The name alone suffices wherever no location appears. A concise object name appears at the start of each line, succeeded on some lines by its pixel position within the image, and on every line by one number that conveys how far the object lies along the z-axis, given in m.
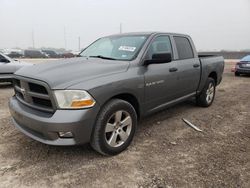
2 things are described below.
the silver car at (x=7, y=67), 6.57
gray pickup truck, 2.24
